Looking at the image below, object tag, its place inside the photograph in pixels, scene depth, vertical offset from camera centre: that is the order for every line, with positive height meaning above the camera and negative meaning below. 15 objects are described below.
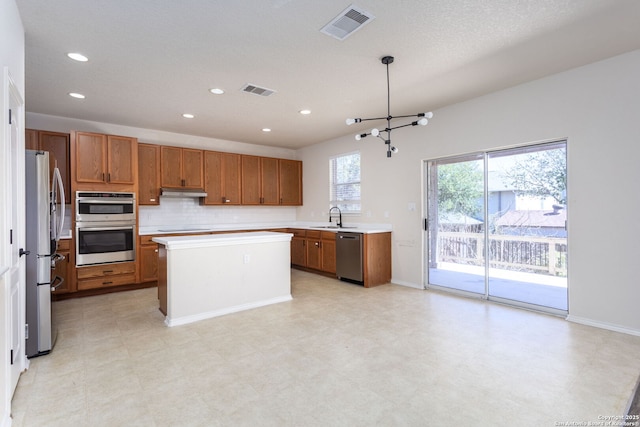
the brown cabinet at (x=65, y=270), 4.30 -0.74
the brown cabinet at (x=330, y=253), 4.95 -0.71
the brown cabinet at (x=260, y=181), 6.37 +0.69
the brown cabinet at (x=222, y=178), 5.89 +0.70
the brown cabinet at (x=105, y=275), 4.44 -0.87
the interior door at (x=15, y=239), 2.01 -0.15
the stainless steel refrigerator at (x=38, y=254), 2.54 -0.31
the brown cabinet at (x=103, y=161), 4.45 +0.81
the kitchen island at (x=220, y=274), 3.38 -0.70
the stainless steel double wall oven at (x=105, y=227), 4.44 -0.17
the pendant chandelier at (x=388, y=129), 2.94 +0.93
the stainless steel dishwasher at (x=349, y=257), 4.97 -0.71
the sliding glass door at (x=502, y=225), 3.62 -0.18
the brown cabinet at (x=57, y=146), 4.32 +0.99
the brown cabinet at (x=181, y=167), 5.41 +0.84
